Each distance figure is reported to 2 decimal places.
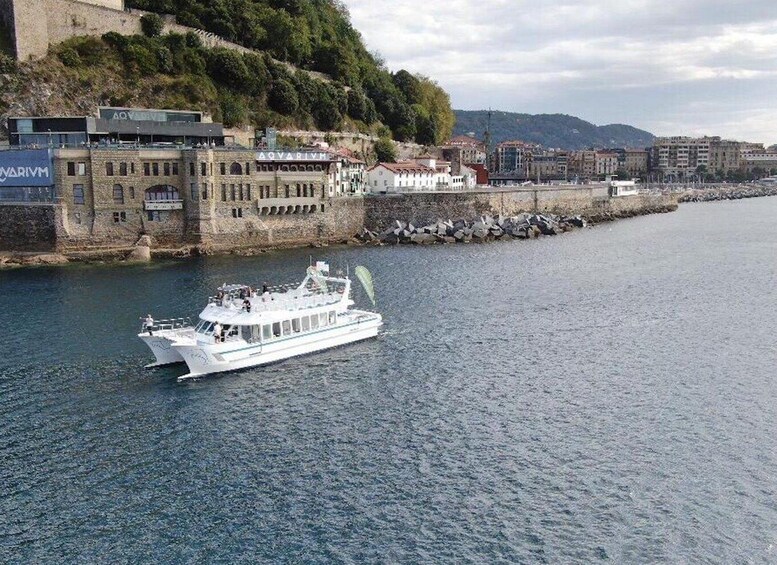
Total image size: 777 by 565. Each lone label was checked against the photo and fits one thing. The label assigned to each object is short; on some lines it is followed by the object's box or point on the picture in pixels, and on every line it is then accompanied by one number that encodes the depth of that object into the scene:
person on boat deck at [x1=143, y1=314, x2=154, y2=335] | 36.12
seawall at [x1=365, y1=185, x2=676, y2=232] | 85.14
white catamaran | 35.06
